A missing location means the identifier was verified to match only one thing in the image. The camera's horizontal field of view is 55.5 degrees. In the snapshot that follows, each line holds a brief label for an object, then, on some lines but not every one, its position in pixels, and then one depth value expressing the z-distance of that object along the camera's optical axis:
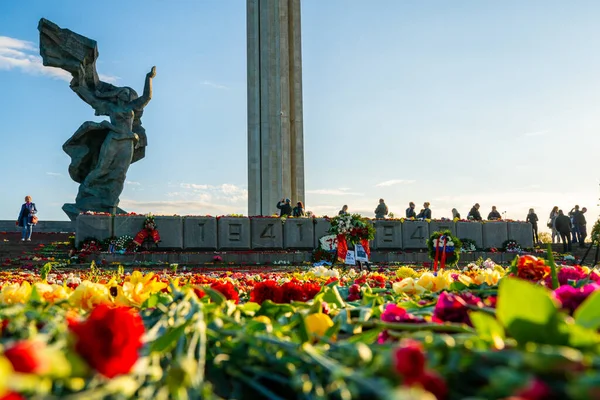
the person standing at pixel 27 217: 18.28
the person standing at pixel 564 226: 20.67
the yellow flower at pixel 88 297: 1.75
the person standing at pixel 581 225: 22.31
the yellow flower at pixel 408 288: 2.47
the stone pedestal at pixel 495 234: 22.34
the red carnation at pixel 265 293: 2.00
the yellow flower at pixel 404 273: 4.12
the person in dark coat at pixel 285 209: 21.69
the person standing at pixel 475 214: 23.98
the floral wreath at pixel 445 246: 10.68
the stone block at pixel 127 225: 17.20
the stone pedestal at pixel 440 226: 21.55
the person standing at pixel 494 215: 24.48
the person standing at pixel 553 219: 22.94
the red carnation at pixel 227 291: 1.90
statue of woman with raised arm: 21.89
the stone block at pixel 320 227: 19.53
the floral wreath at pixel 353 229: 11.72
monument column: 31.67
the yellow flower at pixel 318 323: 1.26
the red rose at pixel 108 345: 0.71
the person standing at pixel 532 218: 24.28
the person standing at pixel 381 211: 23.91
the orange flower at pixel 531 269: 2.08
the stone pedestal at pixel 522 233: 22.86
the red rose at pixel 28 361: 0.63
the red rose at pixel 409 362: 0.67
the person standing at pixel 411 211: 23.52
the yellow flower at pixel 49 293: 1.82
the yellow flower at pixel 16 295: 1.77
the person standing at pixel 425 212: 23.06
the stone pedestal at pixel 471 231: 21.75
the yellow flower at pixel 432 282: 2.48
